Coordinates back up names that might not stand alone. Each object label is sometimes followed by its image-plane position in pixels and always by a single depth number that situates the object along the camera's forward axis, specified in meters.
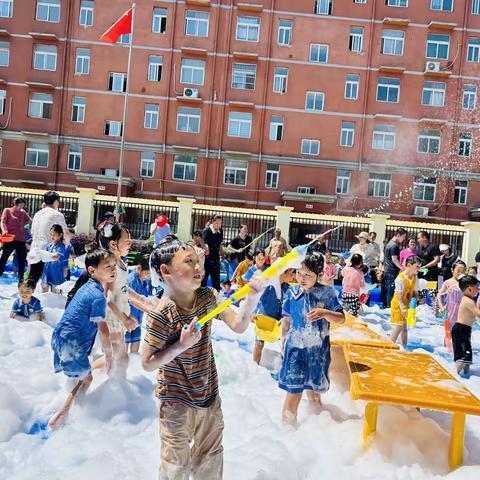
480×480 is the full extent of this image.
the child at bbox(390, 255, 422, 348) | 7.47
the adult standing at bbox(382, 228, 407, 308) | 10.61
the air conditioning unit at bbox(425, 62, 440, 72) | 27.41
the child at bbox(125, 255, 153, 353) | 5.96
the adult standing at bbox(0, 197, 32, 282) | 9.99
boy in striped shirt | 2.73
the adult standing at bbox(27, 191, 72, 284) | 8.38
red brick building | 27.48
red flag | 18.86
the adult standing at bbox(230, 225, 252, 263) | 12.79
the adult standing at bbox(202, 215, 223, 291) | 10.66
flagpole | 17.41
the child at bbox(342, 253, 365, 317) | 8.79
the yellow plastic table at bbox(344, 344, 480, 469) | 3.52
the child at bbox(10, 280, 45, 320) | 6.82
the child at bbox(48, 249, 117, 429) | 4.34
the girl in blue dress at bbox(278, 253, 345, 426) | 4.41
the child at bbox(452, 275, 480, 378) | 6.55
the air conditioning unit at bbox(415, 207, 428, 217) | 27.53
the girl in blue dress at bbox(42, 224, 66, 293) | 8.81
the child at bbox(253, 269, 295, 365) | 6.37
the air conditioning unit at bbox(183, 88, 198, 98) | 27.23
